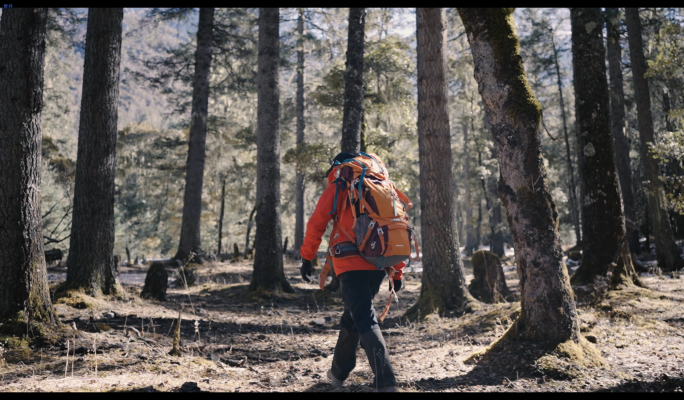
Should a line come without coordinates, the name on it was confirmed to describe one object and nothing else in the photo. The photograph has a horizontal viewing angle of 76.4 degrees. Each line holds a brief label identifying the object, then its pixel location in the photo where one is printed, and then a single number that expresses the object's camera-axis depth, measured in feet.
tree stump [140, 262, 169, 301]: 27.30
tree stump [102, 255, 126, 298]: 23.66
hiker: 11.45
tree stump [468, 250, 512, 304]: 27.68
